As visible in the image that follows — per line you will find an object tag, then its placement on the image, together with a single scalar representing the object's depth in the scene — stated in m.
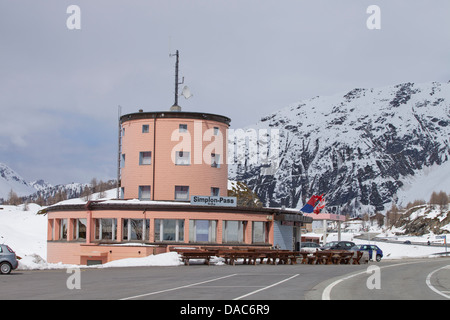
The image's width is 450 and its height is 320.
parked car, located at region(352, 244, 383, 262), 57.94
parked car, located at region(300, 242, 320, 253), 78.50
